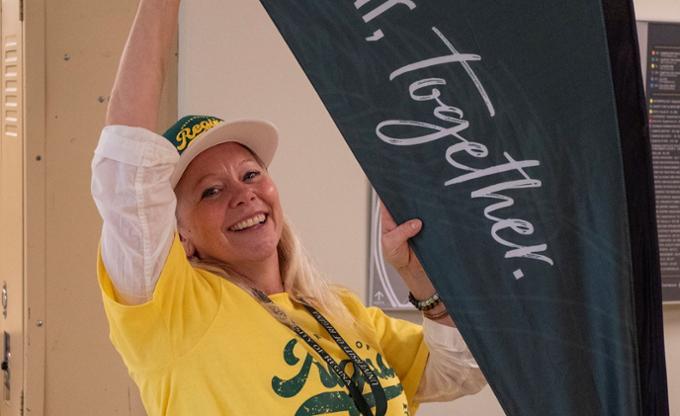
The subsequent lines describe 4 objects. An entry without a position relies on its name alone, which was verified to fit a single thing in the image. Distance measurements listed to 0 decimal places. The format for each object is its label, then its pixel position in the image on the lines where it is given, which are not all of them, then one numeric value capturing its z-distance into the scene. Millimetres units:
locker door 3937
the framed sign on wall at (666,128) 4392
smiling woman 2845
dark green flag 2692
